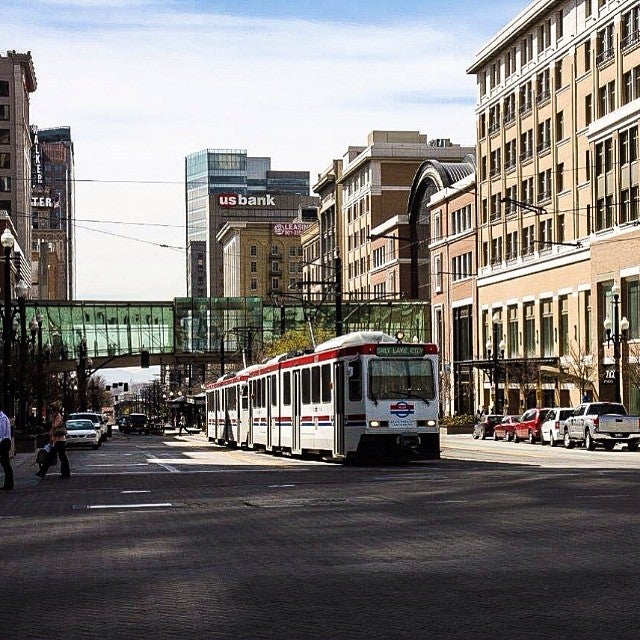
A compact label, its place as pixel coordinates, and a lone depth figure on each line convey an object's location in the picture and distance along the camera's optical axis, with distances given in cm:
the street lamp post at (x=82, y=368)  11419
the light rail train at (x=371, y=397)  3728
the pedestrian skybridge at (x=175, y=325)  12438
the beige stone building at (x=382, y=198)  13138
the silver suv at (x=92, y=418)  7626
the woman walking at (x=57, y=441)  3419
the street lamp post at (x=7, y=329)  4509
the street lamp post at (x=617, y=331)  6475
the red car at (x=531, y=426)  6681
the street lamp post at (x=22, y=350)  4875
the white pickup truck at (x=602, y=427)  5412
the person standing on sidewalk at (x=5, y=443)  2892
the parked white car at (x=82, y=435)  6769
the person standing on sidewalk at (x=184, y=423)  12534
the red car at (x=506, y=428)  7206
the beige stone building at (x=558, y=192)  7681
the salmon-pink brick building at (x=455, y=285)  10856
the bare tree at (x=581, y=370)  7738
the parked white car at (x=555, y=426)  6116
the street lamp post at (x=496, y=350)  8681
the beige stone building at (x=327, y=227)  15850
